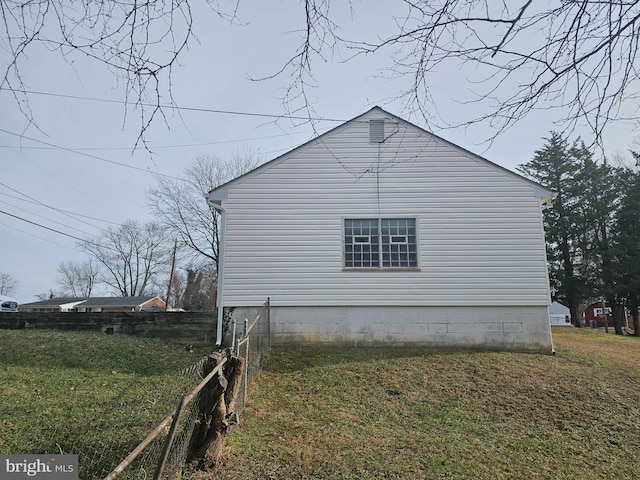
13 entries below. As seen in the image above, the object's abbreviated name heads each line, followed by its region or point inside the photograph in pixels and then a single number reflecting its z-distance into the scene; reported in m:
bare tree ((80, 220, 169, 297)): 44.19
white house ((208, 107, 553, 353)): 10.12
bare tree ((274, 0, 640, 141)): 2.38
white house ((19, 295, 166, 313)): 38.69
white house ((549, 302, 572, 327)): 37.69
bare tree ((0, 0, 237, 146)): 2.01
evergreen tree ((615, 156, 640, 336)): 23.70
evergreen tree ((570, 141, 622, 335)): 24.55
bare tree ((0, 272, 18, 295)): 57.79
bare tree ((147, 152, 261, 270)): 25.27
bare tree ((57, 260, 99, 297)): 55.81
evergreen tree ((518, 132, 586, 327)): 25.53
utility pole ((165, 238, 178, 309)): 34.44
